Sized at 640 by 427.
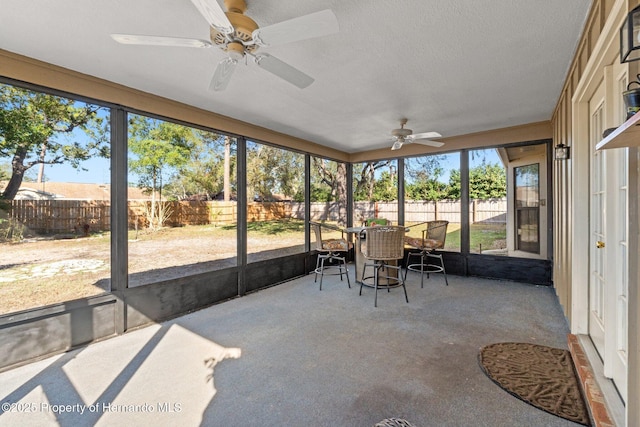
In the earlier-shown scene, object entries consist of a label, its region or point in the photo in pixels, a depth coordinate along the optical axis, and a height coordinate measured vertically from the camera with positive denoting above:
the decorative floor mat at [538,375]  1.72 -1.14
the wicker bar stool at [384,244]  3.59 -0.39
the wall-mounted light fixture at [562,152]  2.73 +0.57
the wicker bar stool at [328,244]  4.48 -0.48
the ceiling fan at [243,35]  1.50 +1.02
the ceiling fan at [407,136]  3.92 +1.05
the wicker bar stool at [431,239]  4.55 -0.44
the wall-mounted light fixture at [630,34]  1.10 +0.70
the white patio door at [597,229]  2.07 -0.14
